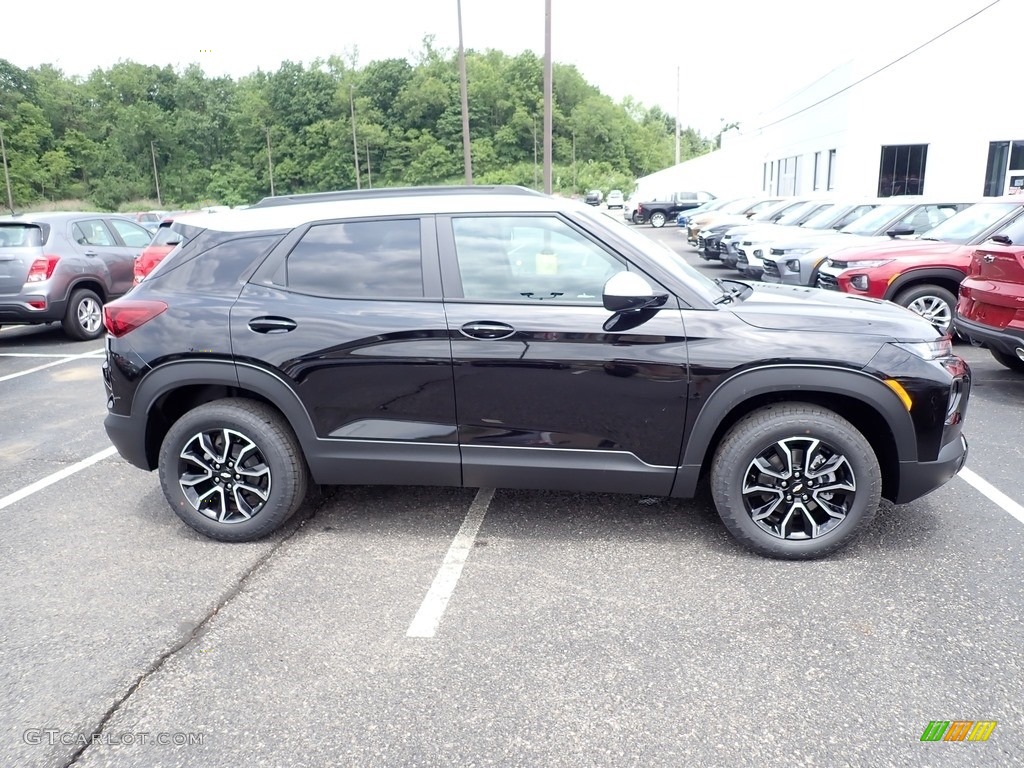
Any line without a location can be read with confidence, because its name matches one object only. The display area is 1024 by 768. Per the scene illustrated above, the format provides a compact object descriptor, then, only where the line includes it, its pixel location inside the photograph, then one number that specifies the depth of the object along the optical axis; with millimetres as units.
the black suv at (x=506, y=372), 3557
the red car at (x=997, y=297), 6118
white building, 26250
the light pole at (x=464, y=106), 25752
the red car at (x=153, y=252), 10006
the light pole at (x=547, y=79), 21752
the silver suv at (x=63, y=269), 9359
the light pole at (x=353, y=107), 79388
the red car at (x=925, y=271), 8445
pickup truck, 37062
